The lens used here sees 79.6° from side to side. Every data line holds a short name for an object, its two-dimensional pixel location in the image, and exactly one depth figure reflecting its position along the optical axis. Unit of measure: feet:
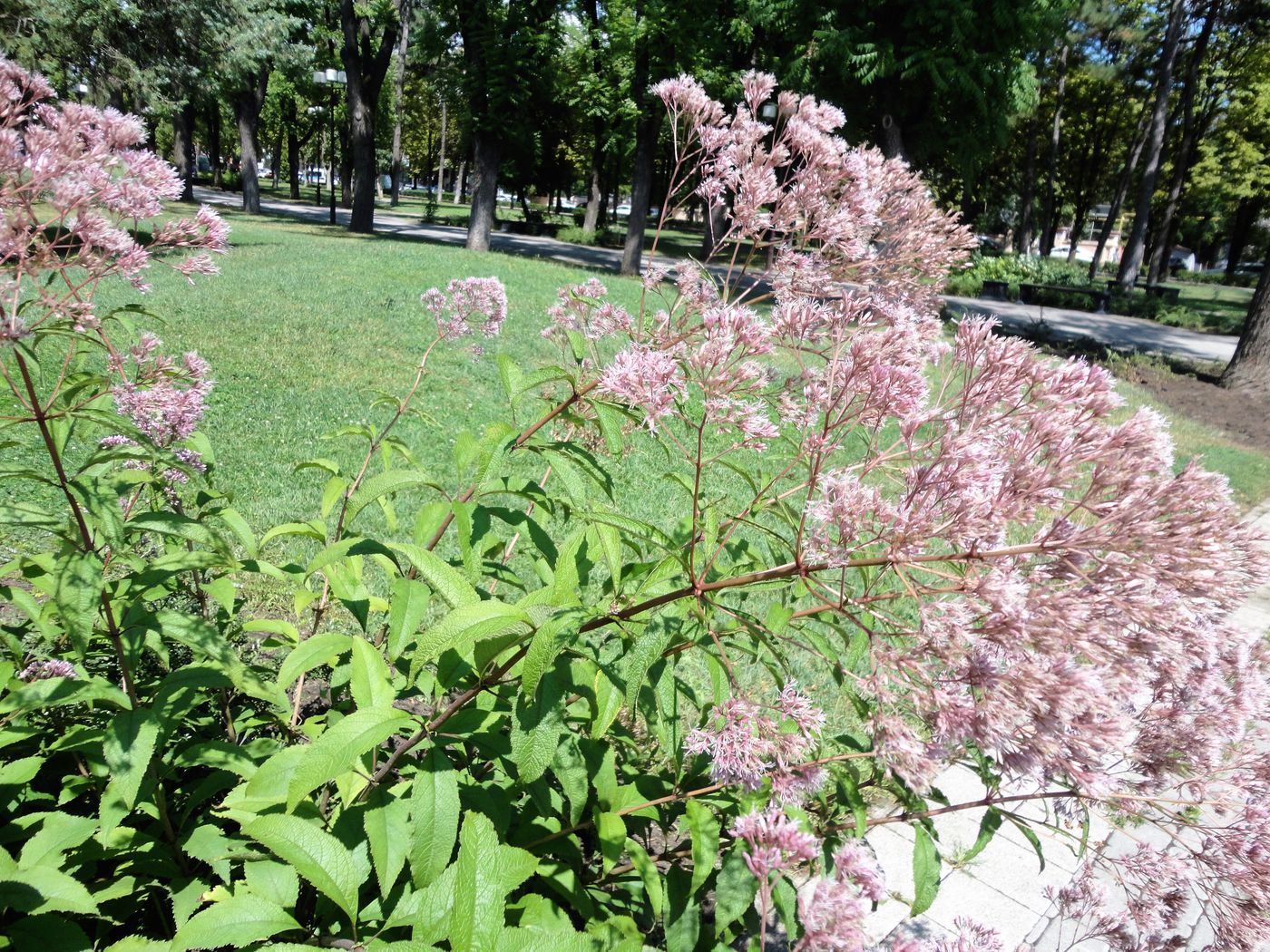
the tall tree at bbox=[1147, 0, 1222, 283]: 90.68
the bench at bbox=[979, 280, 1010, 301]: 98.63
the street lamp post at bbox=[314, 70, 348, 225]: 80.07
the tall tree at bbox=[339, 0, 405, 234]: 78.79
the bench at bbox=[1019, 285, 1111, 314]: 93.25
